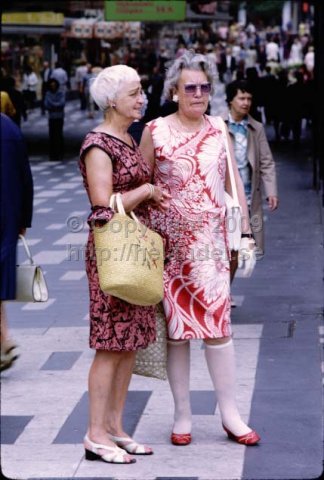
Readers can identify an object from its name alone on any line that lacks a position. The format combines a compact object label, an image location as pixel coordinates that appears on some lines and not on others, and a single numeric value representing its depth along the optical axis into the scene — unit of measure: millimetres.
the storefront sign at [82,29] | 44719
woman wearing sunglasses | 6160
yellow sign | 34406
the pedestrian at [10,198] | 5434
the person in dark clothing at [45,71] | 36375
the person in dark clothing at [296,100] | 24281
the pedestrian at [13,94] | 22433
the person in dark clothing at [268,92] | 25203
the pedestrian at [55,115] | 22688
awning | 32906
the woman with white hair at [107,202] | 5727
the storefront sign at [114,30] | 44094
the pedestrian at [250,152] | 8992
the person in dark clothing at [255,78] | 22016
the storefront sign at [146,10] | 26828
